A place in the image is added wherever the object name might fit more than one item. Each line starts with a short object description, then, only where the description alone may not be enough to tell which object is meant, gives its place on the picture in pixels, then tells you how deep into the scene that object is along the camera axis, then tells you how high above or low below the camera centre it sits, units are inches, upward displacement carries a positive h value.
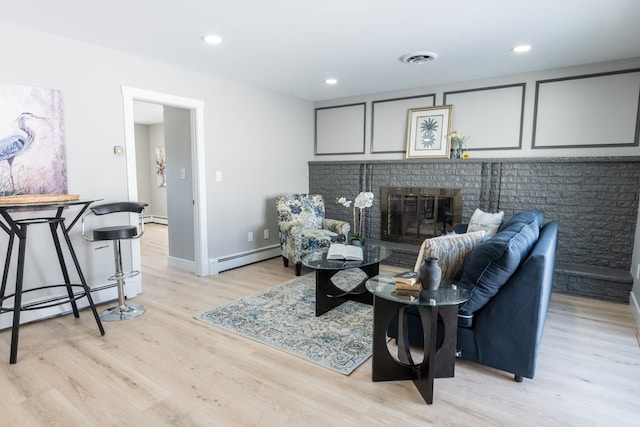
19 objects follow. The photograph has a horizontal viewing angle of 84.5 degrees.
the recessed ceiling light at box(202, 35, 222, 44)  112.7 +44.5
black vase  74.5 -20.1
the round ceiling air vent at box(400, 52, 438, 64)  127.9 +45.1
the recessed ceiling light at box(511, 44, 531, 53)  119.6 +45.2
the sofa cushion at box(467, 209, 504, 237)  132.0 -16.6
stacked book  74.9 -22.0
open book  115.4 -25.0
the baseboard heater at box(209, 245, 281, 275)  165.0 -41.2
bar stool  108.3 -19.0
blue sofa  75.4 -27.6
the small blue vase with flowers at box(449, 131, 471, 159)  168.4 +16.9
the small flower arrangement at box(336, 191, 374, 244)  131.6 -8.5
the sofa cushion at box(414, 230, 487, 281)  85.8 -17.6
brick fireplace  136.1 -6.8
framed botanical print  172.6 +23.7
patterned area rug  93.1 -45.6
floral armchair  160.4 -24.0
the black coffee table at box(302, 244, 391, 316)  112.6 -33.6
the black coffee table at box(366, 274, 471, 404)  72.4 -33.3
